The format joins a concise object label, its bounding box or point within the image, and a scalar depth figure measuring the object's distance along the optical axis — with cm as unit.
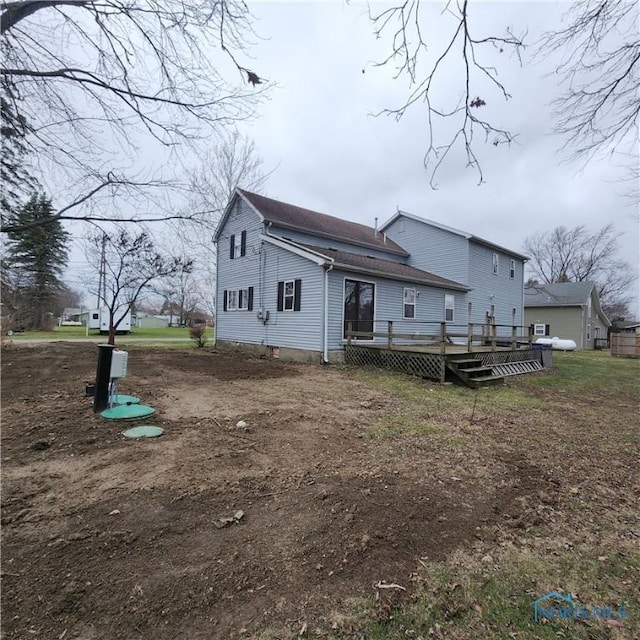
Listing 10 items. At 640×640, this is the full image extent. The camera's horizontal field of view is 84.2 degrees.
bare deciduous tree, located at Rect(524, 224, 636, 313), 4084
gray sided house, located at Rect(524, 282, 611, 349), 2928
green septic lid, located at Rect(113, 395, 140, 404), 568
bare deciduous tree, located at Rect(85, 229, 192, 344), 1838
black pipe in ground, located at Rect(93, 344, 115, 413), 517
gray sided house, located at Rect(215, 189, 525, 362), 1225
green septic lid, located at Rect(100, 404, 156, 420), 497
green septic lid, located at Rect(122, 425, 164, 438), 437
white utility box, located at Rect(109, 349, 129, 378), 523
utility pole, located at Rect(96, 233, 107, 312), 1888
